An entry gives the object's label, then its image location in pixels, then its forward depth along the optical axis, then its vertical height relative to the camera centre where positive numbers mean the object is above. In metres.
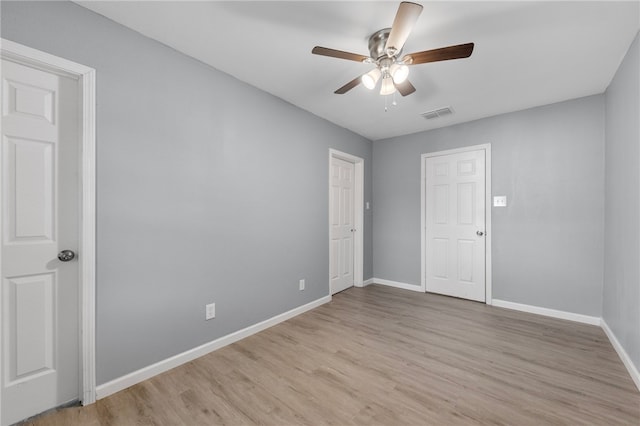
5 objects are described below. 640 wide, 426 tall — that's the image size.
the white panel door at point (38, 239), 1.55 -0.17
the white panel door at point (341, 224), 4.11 -0.17
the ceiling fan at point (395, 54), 1.52 +1.07
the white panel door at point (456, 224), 3.80 -0.17
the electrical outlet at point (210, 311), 2.41 -0.88
